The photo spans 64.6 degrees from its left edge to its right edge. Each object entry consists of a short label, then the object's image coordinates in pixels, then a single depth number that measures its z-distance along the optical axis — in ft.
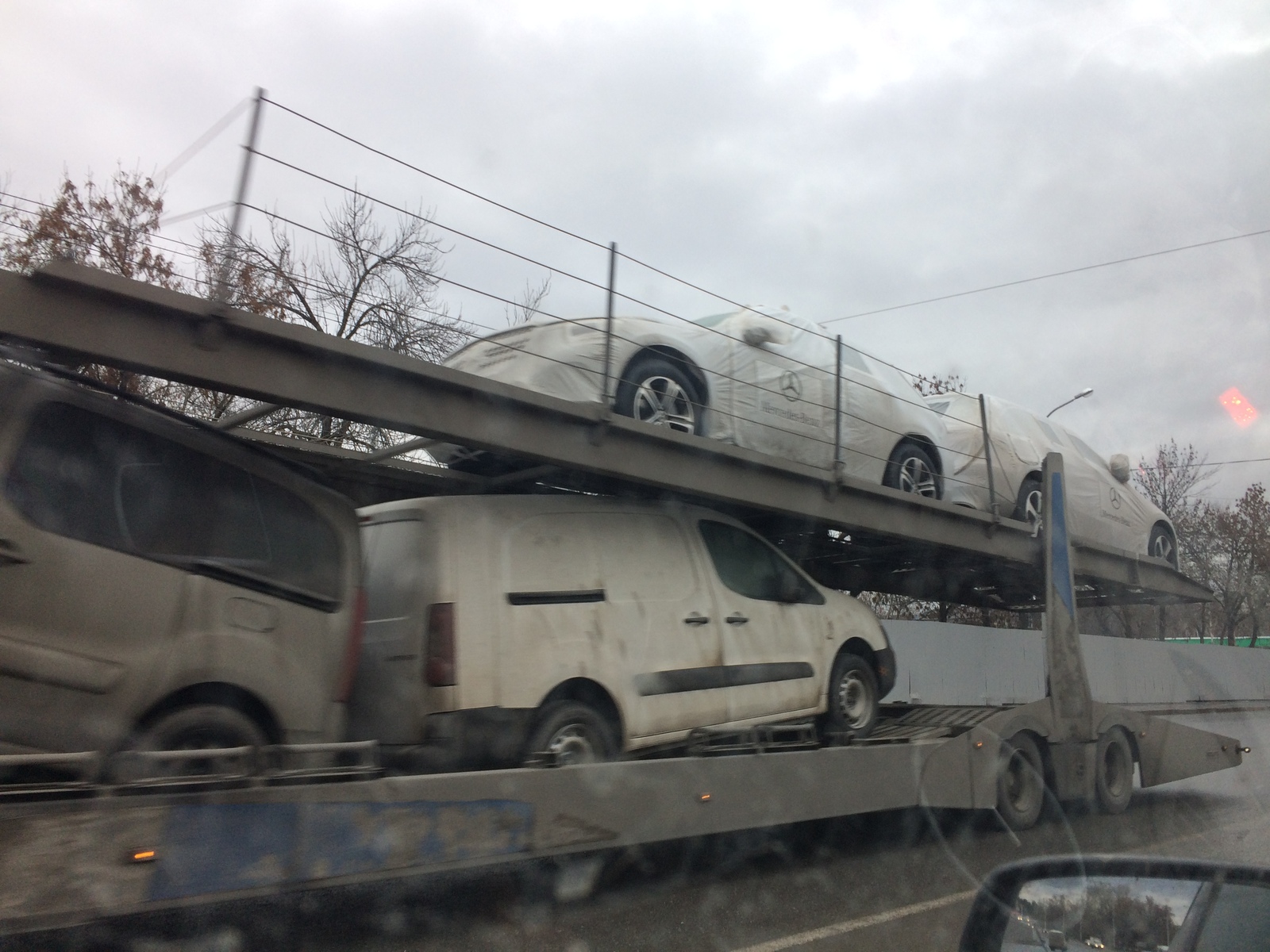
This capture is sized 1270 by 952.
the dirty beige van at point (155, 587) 12.01
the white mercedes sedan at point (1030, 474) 31.81
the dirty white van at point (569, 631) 16.58
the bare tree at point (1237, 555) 121.29
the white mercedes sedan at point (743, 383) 20.30
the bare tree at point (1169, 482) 125.29
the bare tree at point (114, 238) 42.34
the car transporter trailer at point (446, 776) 11.16
